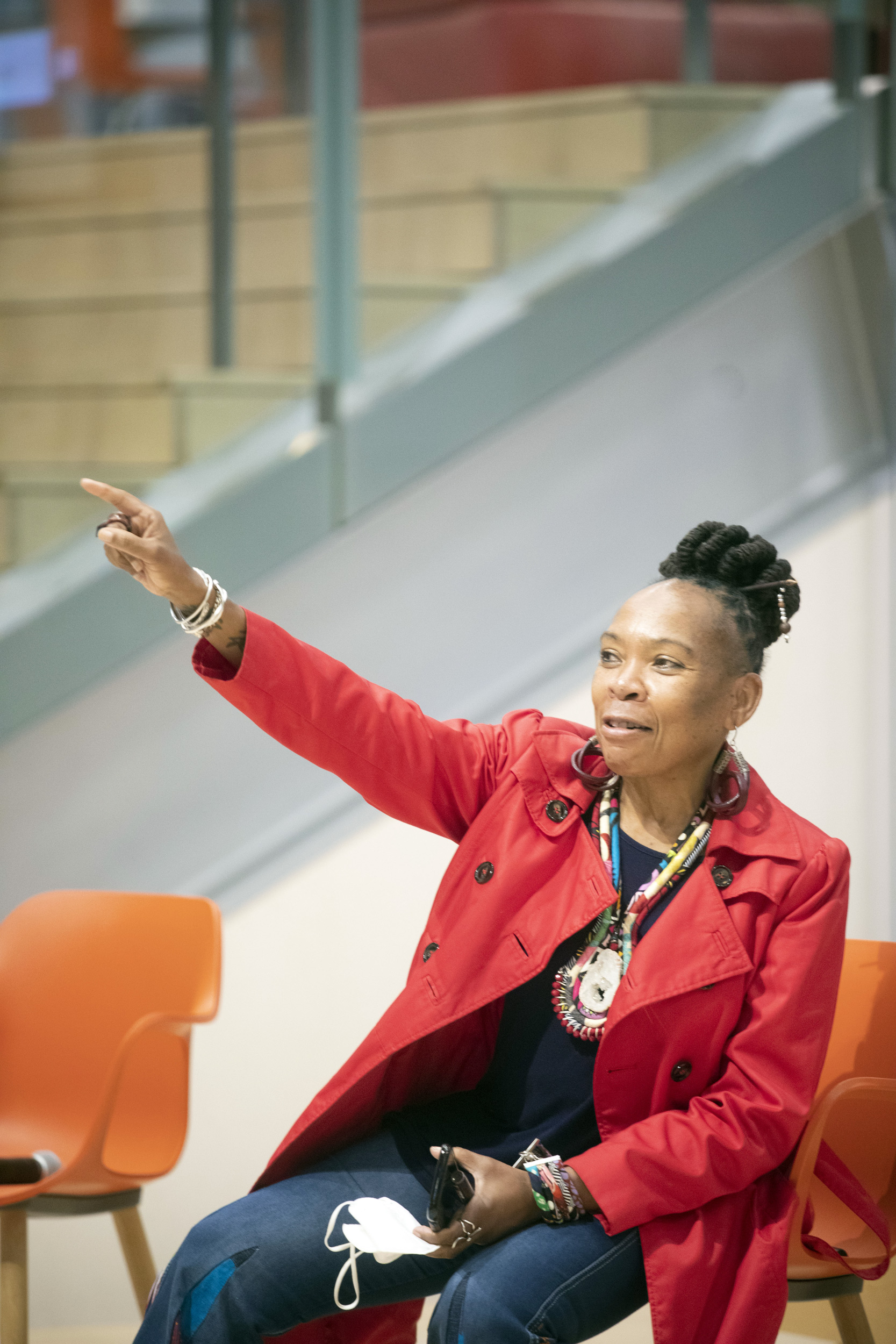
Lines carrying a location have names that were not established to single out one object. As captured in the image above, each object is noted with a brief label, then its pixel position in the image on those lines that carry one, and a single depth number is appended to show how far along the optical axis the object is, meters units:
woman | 5.68
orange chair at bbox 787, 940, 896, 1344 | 5.96
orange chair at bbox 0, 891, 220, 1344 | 6.21
